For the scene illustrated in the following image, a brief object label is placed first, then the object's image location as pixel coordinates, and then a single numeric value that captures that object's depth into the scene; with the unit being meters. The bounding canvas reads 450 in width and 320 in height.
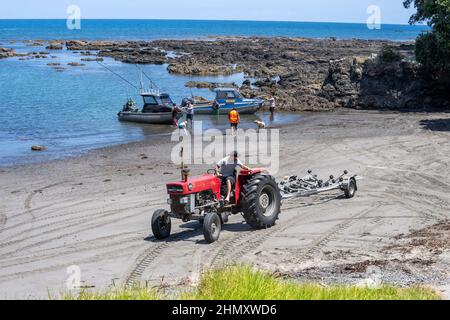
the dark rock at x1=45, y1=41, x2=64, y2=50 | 97.53
